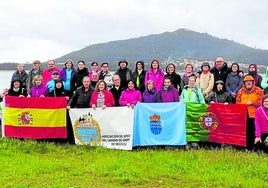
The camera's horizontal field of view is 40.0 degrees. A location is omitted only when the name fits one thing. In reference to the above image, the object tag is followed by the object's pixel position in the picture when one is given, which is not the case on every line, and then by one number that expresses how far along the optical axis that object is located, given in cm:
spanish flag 1035
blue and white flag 989
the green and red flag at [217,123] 963
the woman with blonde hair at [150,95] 998
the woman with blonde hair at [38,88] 1054
